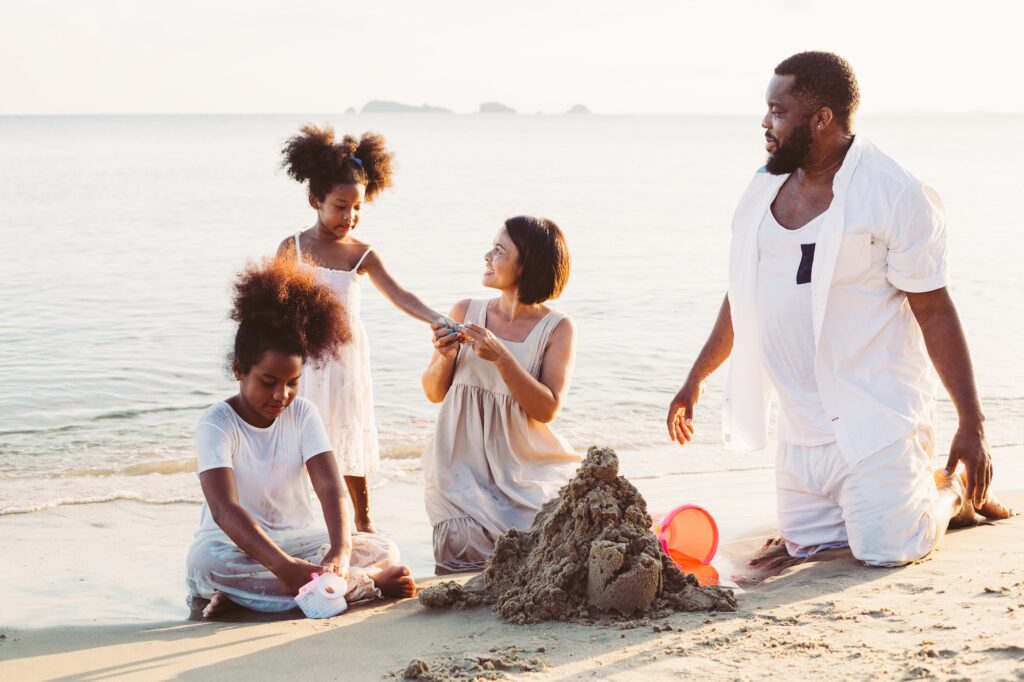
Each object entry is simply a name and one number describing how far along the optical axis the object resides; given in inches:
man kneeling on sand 162.7
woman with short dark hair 192.2
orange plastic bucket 173.9
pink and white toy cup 150.0
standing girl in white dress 211.3
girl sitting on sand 156.4
